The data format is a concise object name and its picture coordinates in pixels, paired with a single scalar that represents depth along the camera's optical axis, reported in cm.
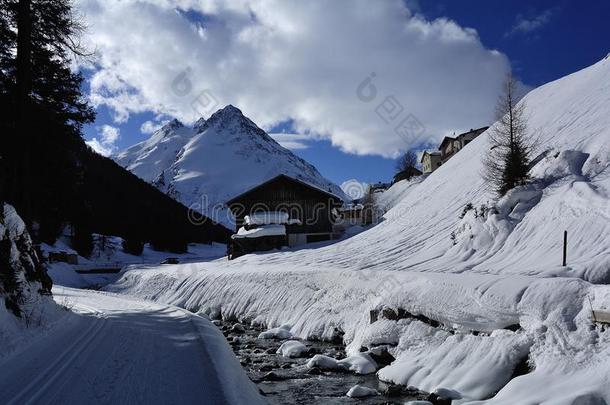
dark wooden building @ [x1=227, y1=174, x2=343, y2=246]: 4069
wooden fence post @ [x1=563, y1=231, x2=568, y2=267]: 1559
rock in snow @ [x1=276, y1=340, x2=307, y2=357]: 1401
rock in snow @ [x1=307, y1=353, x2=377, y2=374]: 1180
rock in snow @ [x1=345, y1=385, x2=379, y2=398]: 989
